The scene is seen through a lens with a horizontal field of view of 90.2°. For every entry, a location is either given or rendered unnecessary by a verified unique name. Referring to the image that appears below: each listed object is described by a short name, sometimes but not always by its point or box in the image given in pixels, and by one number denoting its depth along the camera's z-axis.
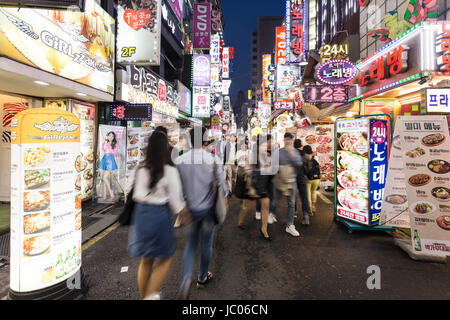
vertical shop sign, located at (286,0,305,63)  19.66
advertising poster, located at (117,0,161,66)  7.86
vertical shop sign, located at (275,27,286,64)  25.34
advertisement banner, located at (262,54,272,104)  33.17
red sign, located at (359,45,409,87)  7.09
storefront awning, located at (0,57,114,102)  4.41
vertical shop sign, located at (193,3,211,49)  15.75
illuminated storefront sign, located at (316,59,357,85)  8.57
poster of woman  6.93
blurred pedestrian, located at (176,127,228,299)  2.80
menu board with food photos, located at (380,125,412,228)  4.45
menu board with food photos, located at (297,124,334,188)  9.80
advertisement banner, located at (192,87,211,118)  18.56
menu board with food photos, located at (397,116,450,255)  3.72
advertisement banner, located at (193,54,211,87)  17.33
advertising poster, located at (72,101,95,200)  7.07
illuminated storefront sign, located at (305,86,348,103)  9.65
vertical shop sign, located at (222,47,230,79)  35.31
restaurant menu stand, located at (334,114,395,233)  4.85
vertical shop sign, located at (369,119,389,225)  4.84
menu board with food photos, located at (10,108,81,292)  2.49
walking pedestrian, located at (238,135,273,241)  4.63
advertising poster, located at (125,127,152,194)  7.52
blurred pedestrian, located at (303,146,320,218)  5.89
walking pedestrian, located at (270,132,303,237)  4.95
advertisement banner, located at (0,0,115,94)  4.41
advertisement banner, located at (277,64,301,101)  22.97
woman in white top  2.36
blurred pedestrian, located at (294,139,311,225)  5.41
